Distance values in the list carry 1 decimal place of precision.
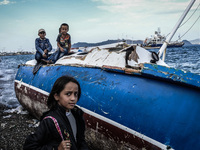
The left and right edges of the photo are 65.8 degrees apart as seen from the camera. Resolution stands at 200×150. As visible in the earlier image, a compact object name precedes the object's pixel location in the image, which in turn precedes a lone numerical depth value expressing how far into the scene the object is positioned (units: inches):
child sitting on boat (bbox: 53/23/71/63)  181.6
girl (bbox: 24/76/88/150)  52.1
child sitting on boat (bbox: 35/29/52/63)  181.9
